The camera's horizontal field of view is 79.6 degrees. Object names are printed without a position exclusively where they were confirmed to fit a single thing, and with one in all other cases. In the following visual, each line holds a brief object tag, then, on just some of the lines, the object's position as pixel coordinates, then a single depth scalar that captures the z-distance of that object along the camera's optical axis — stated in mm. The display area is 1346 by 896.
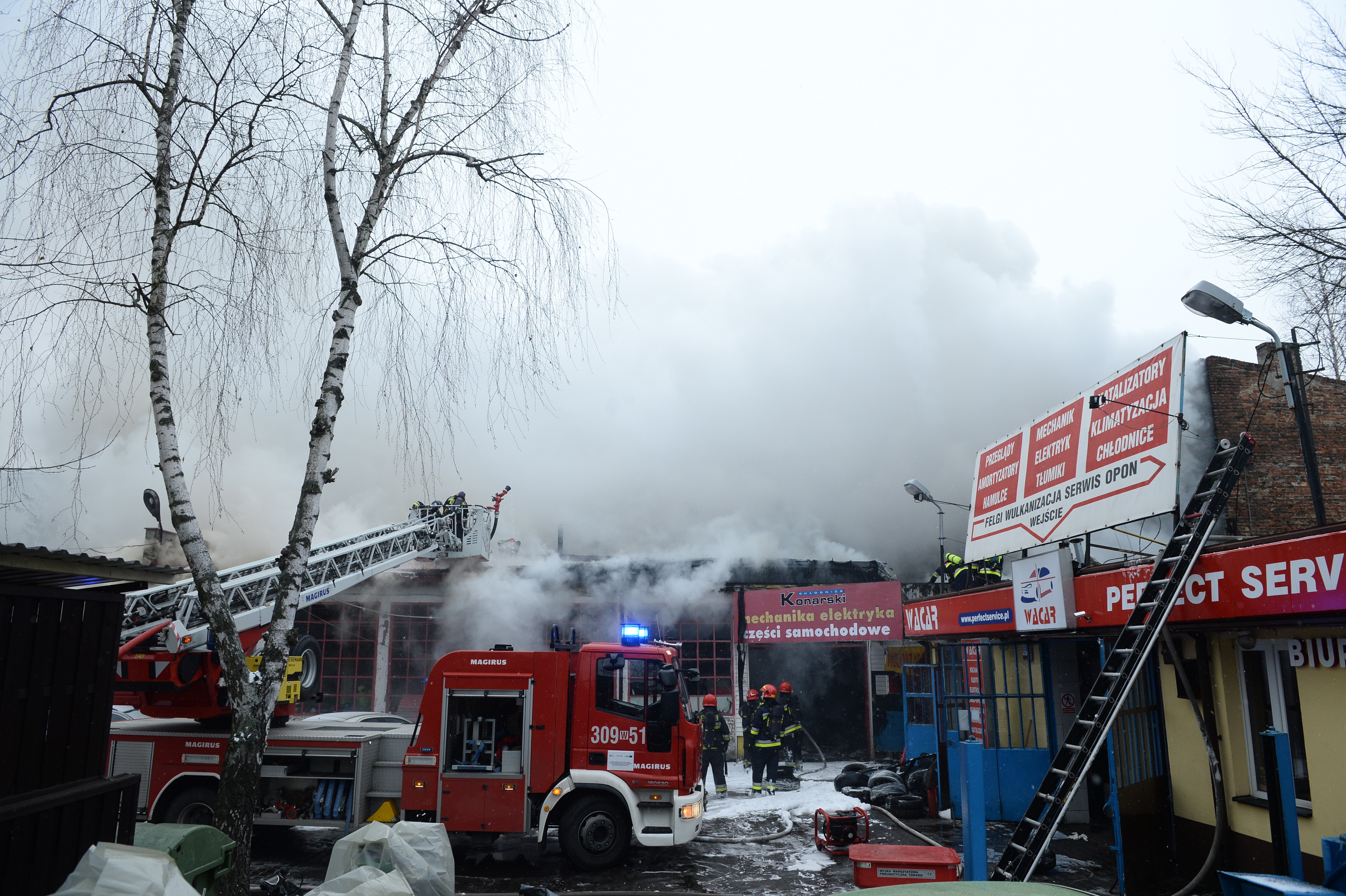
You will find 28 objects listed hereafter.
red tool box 5820
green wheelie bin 5191
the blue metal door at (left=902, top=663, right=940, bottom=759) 12852
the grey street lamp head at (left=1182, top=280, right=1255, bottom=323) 7488
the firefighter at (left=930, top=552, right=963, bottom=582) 14414
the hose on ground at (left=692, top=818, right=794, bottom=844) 9758
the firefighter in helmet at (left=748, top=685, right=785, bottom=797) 13273
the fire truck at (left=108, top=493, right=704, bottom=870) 8648
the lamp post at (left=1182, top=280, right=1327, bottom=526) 7418
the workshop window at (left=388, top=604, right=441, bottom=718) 18297
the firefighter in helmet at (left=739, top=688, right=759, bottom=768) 13750
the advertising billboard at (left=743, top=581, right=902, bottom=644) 16750
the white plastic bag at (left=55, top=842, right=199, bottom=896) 3387
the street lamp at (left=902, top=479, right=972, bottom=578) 13602
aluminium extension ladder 6293
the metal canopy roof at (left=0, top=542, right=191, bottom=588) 4183
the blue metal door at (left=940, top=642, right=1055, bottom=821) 10625
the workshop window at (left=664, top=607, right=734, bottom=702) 18297
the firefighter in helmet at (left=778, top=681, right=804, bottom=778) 13852
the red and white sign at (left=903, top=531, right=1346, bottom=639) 5457
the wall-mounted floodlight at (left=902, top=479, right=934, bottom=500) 13609
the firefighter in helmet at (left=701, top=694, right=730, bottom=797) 13258
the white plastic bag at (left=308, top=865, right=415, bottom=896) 4469
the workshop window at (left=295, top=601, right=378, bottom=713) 18328
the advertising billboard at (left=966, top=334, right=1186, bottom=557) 8305
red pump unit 9016
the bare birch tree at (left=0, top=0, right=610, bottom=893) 5957
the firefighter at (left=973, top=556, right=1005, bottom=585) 12953
